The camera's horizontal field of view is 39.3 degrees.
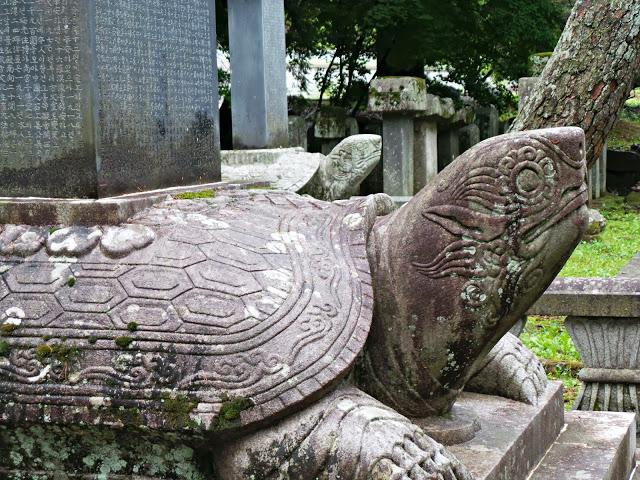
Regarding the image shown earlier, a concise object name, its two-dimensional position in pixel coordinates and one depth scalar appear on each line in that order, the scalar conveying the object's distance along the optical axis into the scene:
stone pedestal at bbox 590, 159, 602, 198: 13.94
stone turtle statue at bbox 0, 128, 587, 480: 2.43
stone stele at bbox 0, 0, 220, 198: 2.99
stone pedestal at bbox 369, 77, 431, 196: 10.66
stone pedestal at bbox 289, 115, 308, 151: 11.19
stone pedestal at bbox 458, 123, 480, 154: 13.78
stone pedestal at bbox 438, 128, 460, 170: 13.15
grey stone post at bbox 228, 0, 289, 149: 9.58
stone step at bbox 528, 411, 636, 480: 3.08
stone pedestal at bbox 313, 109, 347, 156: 11.75
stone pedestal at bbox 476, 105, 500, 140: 14.41
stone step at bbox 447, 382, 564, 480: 2.80
